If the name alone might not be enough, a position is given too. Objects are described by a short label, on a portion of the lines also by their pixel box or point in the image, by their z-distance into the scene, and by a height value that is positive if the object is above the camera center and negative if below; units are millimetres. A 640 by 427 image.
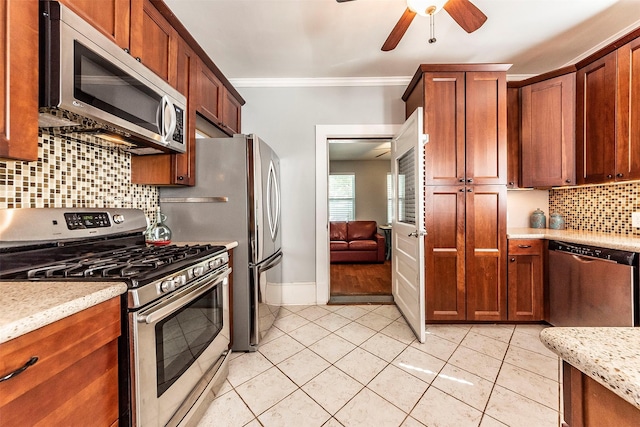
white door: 2010 -95
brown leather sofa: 4930 -660
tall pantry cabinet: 2258 +182
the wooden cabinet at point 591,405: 420 -351
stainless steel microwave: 932 +556
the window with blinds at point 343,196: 6384 +415
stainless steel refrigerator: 1906 +12
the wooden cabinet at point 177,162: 1738 +355
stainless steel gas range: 913 -336
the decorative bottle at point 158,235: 1700 -153
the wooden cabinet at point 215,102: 1984 +995
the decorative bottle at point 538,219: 2707 -74
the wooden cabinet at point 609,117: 1868 +764
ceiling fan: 1398 +1177
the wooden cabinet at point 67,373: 578 -439
